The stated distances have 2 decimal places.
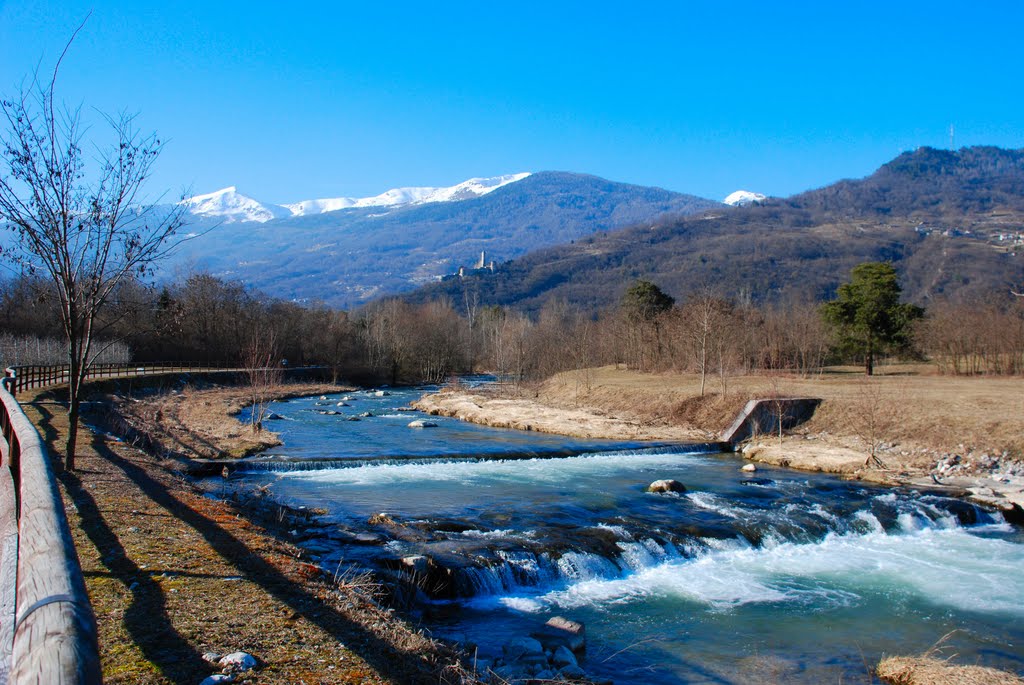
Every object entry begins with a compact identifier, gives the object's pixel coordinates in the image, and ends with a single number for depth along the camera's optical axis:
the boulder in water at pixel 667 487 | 20.11
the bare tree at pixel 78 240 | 11.62
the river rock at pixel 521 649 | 8.57
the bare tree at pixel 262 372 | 39.14
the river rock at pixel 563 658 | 8.47
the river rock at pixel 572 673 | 8.02
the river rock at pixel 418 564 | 11.21
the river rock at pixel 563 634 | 9.43
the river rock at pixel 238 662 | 5.09
